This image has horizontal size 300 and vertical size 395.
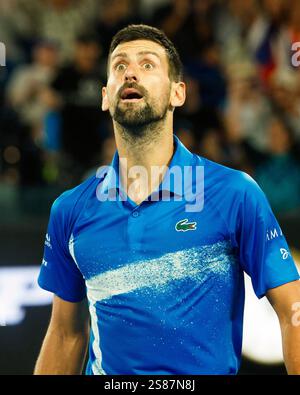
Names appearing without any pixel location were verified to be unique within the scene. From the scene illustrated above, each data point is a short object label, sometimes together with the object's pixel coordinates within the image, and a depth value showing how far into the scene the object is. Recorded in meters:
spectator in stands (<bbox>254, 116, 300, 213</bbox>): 10.09
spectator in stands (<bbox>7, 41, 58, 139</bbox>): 11.66
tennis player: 5.30
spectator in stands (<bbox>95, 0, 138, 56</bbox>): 12.12
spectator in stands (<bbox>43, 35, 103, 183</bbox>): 10.80
